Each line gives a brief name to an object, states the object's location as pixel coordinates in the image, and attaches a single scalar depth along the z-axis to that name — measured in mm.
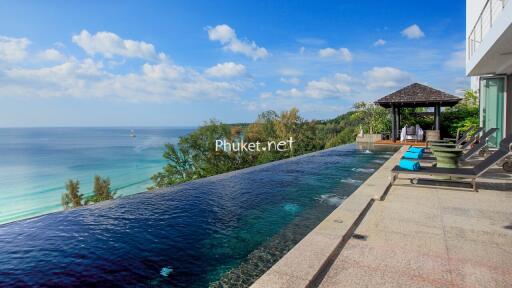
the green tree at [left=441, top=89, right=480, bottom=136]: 17844
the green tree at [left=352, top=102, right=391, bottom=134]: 20297
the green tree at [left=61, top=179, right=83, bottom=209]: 31828
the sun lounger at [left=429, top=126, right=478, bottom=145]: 11402
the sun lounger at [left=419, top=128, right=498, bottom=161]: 8062
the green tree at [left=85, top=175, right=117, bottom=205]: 31909
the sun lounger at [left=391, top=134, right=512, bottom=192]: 5672
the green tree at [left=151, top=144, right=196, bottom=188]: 35031
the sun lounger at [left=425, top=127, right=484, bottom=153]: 10442
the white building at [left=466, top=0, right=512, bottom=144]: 6459
